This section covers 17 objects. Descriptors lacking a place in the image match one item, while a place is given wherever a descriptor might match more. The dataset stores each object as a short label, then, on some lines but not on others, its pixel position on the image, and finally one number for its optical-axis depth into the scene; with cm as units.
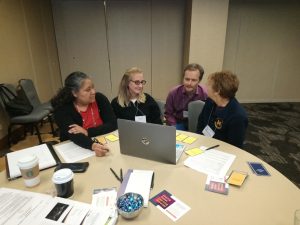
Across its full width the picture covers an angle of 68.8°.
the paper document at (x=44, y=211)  92
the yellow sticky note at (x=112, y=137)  169
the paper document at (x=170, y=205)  98
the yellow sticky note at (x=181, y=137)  168
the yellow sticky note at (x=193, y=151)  147
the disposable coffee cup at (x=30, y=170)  109
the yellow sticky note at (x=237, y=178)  117
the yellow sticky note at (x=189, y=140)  164
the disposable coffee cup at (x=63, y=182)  104
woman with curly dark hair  174
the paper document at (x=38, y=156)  126
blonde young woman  210
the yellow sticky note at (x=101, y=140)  165
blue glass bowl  93
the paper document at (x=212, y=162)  128
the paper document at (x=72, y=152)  145
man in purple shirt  241
